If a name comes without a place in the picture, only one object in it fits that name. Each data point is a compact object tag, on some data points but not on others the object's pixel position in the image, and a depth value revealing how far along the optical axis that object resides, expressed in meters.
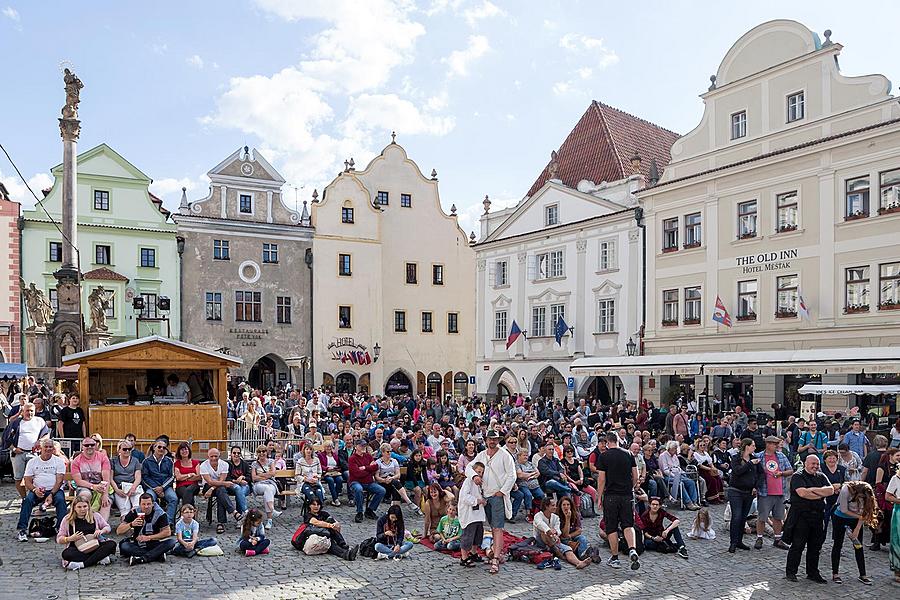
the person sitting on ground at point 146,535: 10.96
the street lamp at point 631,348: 32.78
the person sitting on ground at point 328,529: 11.60
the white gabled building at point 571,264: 34.31
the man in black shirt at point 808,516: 10.51
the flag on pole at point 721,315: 28.61
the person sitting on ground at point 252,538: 11.58
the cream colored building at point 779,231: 25.38
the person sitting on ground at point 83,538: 10.57
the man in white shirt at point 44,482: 12.09
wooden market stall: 16.41
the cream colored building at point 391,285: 43.19
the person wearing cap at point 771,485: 12.45
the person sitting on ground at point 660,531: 12.21
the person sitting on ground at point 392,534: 11.73
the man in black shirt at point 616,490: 11.35
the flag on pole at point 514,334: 36.62
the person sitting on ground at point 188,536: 11.38
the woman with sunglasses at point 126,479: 12.49
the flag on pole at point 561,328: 35.00
